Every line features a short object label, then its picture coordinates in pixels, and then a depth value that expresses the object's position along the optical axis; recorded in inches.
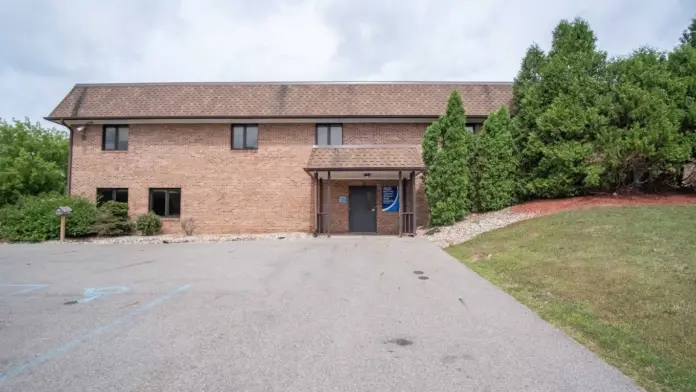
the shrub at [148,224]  666.8
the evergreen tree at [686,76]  567.9
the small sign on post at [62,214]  586.6
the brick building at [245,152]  695.1
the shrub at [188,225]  688.4
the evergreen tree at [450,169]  586.2
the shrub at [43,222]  623.5
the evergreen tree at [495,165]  607.5
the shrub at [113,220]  638.5
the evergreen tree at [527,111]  613.0
